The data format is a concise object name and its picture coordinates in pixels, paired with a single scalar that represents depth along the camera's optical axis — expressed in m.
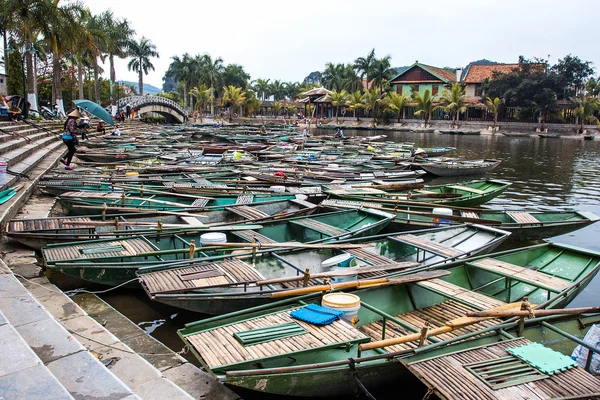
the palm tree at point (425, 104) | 59.94
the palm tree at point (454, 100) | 56.97
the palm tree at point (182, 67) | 69.38
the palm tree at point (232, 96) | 68.19
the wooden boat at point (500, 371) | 4.43
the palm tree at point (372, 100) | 63.09
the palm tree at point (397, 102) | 62.08
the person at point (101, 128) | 31.46
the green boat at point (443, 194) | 13.20
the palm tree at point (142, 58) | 58.38
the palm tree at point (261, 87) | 87.75
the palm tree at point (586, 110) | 50.59
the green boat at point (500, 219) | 10.98
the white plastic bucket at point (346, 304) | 5.72
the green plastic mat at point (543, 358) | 4.80
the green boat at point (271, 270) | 6.34
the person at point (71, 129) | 14.57
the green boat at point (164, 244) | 7.22
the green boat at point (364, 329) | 4.69
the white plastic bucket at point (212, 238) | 8.30
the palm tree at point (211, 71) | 69.56
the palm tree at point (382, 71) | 68.25
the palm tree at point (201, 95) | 64.50
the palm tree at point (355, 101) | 64.88
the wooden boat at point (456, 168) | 22.16
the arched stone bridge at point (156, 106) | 46.59
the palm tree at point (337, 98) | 66.62
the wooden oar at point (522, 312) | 5.38
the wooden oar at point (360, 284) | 6.21
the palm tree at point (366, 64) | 68.88
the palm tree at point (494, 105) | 55.42
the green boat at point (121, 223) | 8.37
